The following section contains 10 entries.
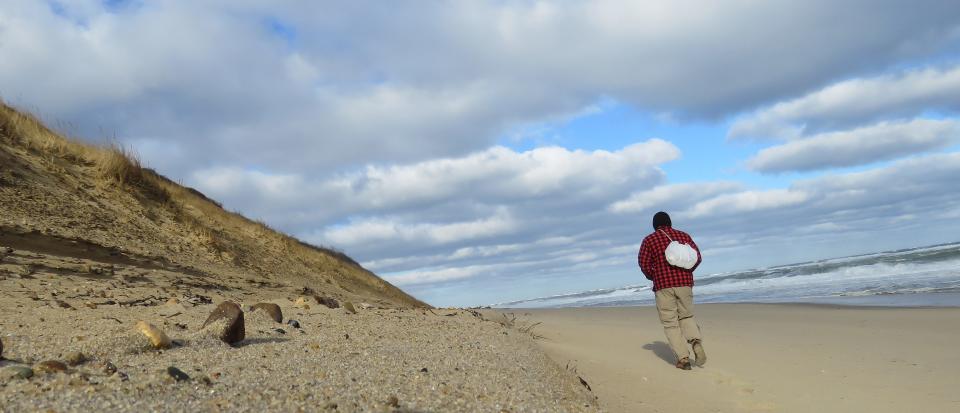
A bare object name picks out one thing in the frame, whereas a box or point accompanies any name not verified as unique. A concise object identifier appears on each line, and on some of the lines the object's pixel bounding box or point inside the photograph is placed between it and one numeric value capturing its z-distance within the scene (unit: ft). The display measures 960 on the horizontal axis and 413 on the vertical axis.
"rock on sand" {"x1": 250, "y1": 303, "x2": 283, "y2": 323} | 18.24
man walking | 21.63
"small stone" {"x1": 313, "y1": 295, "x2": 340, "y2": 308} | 24.96
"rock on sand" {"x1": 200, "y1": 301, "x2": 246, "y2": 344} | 13.55
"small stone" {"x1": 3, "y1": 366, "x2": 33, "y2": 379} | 8.58
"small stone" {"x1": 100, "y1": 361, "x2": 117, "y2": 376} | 9.48
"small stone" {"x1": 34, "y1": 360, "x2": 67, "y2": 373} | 8.95
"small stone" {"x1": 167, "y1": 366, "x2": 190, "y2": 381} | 9.40
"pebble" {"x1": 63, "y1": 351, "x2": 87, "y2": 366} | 9.92
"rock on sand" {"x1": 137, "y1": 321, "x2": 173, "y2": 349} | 11.97
